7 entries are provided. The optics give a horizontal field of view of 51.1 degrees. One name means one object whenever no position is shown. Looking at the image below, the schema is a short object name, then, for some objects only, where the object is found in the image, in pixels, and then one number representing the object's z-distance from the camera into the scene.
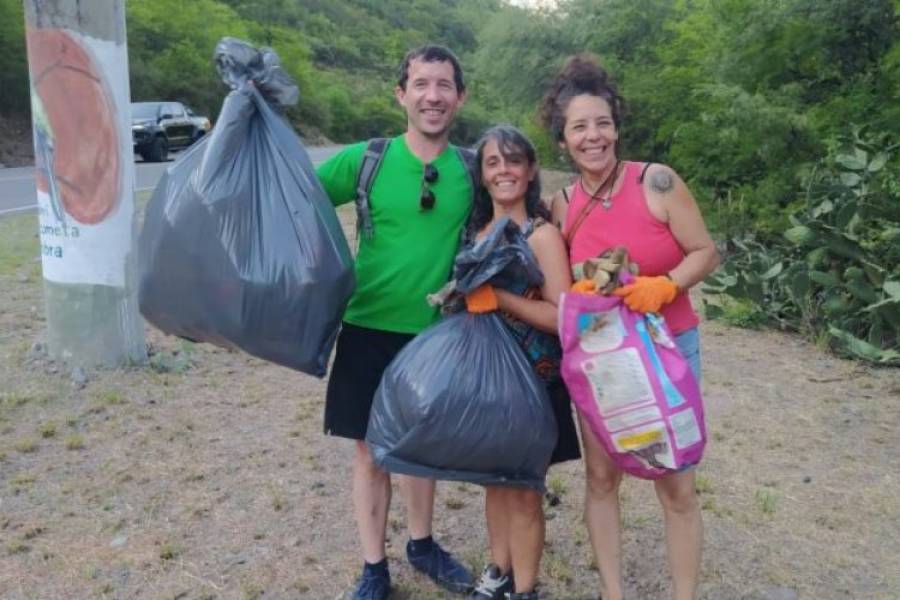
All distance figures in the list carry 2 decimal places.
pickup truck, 21.69
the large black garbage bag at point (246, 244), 2.62
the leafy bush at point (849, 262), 6.24
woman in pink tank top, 2.63
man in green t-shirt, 2.81
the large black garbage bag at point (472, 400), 2.55
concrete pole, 4.99
